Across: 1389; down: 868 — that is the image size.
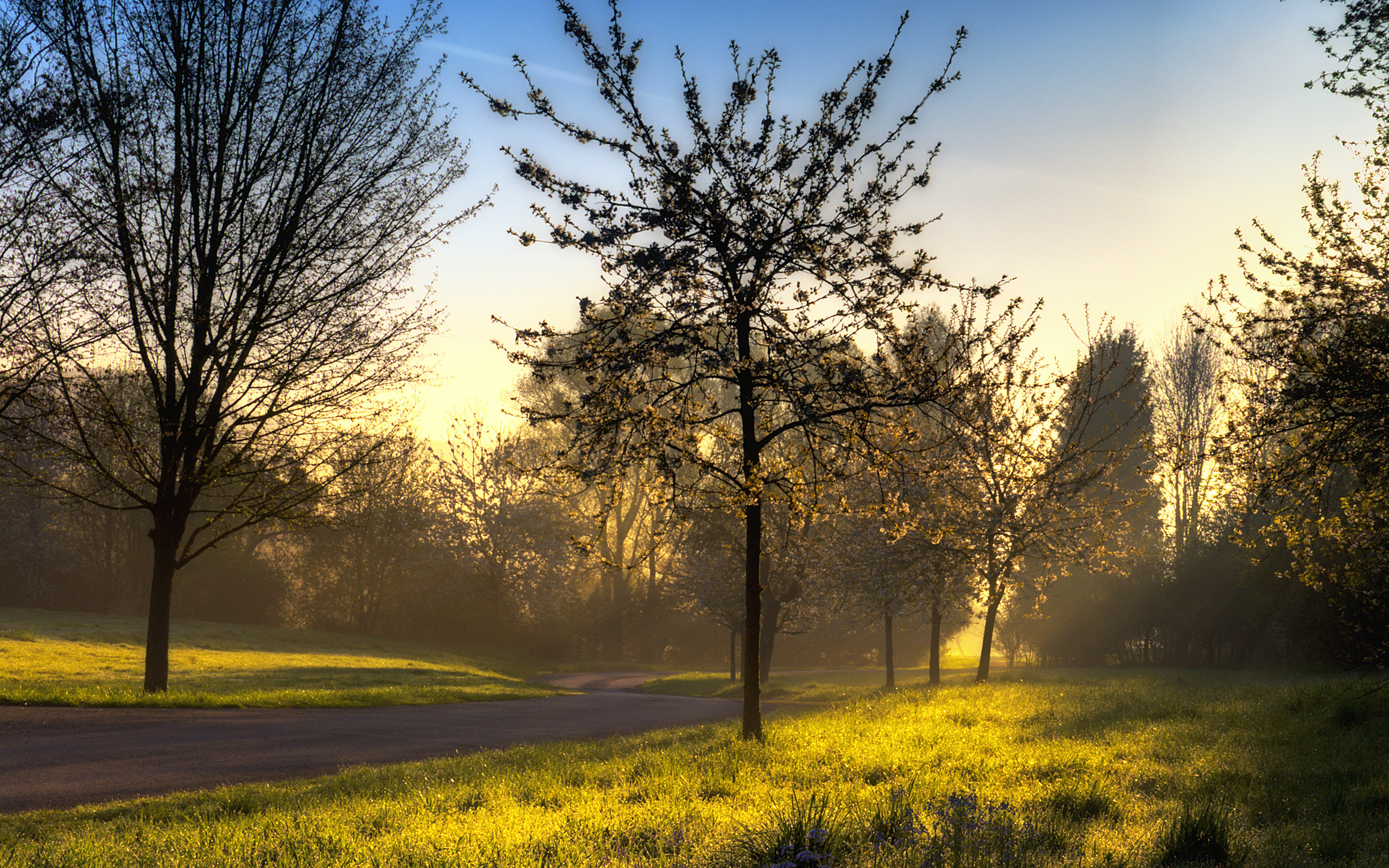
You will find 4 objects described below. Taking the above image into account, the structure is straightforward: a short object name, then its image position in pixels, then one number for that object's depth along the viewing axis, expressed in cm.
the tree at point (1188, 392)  4128
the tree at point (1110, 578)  3962
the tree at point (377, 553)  4541
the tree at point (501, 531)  4538
